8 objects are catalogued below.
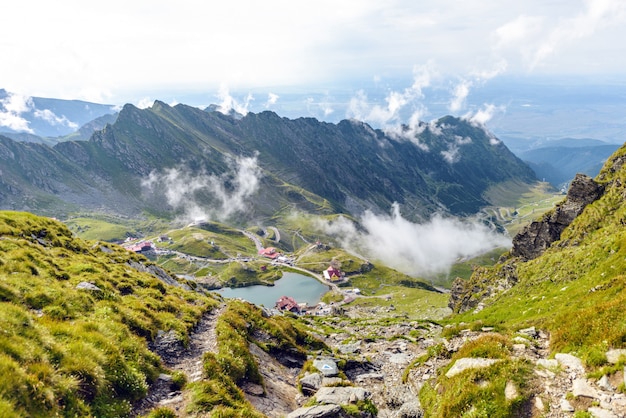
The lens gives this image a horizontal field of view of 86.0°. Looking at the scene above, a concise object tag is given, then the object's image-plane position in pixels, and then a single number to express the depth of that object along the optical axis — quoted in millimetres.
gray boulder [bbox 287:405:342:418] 17953
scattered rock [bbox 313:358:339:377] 27500
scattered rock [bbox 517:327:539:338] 21750
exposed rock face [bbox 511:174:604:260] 70062
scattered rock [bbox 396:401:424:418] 18525
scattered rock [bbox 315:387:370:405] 20489
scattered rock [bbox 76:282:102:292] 25123
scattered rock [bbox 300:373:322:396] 24364
